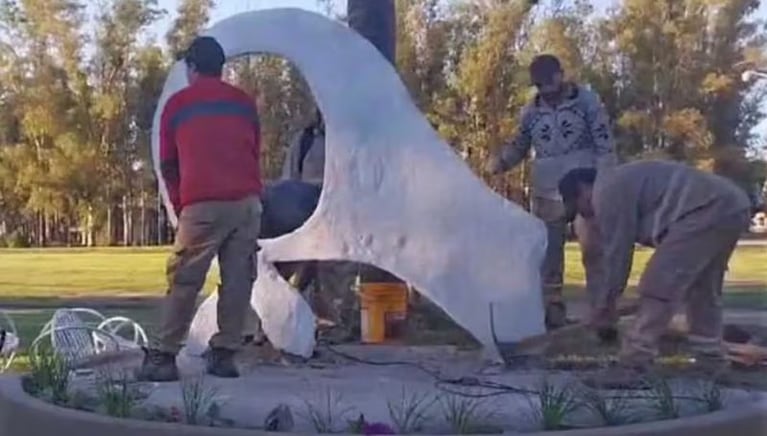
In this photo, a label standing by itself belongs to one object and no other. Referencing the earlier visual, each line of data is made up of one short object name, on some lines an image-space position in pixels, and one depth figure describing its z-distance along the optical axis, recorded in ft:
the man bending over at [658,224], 20.47
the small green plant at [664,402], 18.16
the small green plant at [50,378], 20.13
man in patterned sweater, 27.04
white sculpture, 22.74
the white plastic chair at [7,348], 29.27
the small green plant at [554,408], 17.40
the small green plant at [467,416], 17.40
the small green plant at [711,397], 18.70
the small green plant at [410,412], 17.71
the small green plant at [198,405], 17.98
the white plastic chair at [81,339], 24.75
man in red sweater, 20.83
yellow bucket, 26.43
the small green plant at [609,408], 17.62
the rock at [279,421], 17.60
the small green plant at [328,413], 17.71
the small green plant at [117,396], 18.62
